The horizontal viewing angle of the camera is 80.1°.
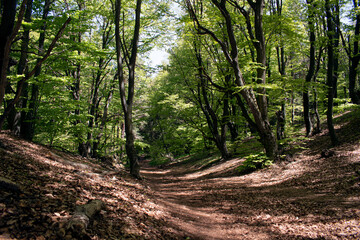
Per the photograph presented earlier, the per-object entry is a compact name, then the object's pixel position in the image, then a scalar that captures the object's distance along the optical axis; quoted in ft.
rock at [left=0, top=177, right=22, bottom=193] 10.40
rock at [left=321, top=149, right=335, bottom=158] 26.96
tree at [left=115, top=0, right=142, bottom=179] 29.22
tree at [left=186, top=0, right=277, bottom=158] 30.58
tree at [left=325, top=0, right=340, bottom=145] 30.07
